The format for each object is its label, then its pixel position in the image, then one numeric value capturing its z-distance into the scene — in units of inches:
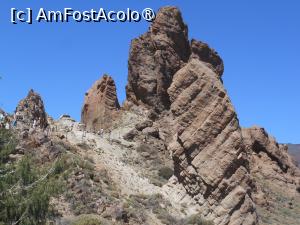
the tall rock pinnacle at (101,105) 2231.8
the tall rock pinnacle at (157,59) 2194.9
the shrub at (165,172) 1750.7
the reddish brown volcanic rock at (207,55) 2337.6
